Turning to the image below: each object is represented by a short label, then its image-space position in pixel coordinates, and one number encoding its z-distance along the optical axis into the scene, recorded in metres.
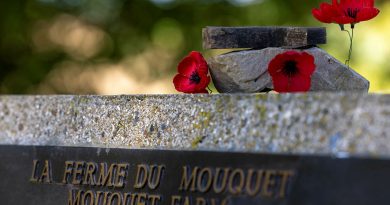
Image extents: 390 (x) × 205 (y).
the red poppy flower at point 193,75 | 3.07
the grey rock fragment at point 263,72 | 2.95
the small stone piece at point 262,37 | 3.02
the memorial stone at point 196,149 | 2.36
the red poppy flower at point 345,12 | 3.01
